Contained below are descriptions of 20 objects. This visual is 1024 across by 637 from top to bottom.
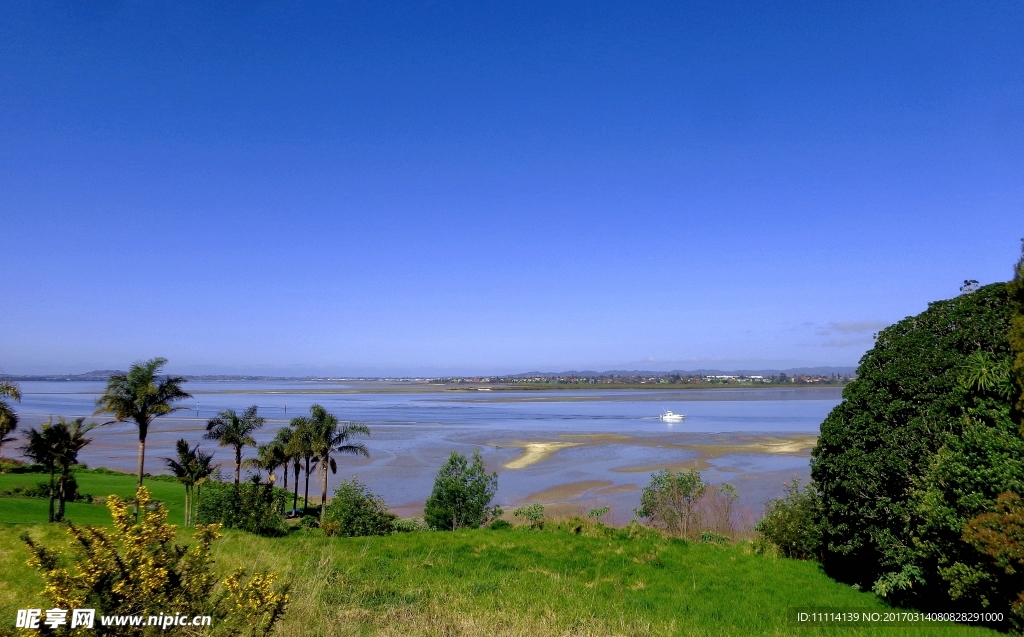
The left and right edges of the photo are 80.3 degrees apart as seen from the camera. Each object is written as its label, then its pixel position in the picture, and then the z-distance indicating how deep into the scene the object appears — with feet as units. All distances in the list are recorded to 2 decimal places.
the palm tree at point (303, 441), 123.92
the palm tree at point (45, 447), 98.32
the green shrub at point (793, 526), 51.96
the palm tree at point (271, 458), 127.54
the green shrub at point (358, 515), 82.58
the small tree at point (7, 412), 80.94
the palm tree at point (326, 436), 122.62
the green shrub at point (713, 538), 62.13
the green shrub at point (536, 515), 66.64
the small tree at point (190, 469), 103.04
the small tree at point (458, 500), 81.87
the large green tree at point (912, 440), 32.12
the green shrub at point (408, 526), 83.97
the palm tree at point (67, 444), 97.40
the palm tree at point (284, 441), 127.54
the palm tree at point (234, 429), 125.70
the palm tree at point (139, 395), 103.76
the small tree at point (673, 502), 75.97
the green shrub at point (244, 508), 76.95
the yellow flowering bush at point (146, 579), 14.94
